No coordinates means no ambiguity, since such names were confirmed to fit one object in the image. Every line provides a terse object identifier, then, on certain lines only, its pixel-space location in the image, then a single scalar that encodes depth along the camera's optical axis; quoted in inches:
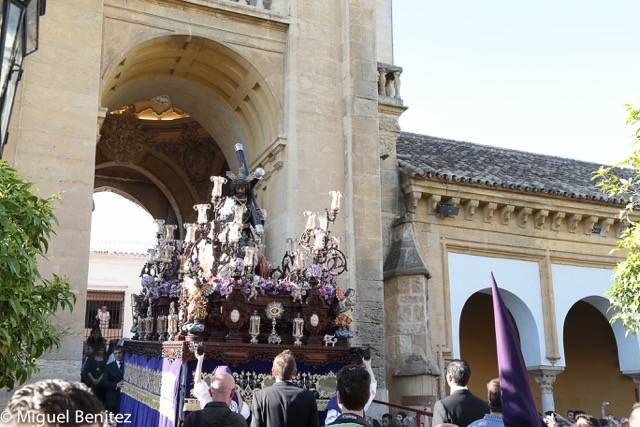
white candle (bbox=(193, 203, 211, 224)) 356.8
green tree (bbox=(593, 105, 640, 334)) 362.9
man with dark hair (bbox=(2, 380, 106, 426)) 65.6
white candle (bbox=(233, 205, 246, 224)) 350.3
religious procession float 317.1
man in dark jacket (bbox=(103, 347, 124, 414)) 394.9
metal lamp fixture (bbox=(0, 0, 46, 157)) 218.5
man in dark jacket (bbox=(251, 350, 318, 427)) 187.8
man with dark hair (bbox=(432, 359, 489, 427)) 179.2
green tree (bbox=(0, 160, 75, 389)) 212.6
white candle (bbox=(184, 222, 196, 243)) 364.8
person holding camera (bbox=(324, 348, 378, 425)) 246.7
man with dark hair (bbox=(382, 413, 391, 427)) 428.5
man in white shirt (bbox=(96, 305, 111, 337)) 630.5
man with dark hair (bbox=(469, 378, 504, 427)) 158.6
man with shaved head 163.3
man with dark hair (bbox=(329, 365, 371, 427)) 141.1
